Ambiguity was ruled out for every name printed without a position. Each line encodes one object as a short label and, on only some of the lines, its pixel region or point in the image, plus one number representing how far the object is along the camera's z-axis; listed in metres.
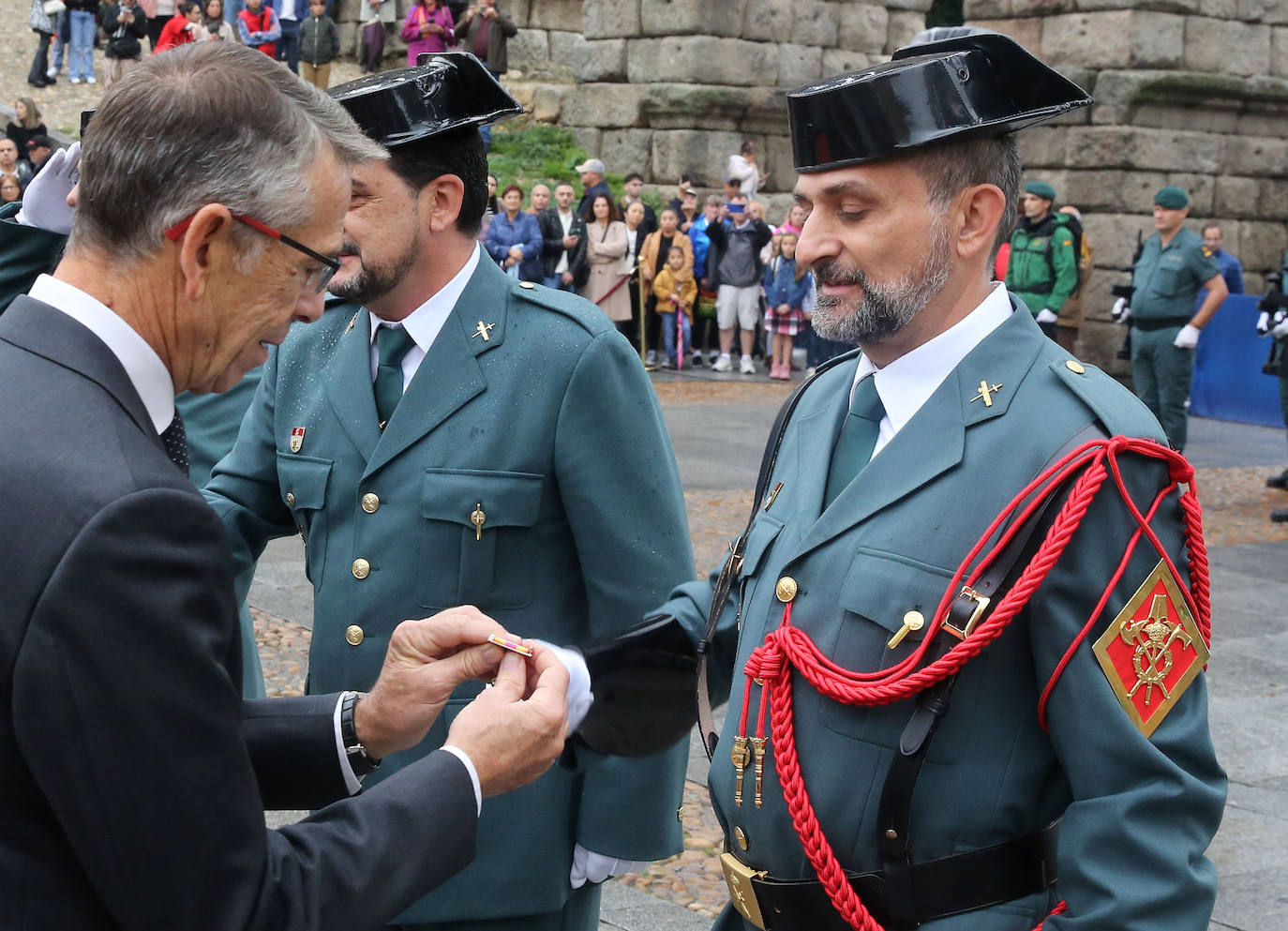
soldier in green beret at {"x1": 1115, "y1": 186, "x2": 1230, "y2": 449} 11.35
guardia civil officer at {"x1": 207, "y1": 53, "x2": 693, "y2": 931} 2.74
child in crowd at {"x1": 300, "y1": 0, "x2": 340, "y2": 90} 20.92
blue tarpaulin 14.41
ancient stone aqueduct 15.88
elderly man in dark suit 1.47
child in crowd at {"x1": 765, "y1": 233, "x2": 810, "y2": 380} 15.38
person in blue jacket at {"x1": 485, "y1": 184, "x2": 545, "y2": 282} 14.94
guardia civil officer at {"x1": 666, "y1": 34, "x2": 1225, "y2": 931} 1.89
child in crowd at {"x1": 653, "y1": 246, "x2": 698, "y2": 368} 15.98
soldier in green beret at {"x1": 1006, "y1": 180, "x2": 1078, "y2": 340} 13.66
